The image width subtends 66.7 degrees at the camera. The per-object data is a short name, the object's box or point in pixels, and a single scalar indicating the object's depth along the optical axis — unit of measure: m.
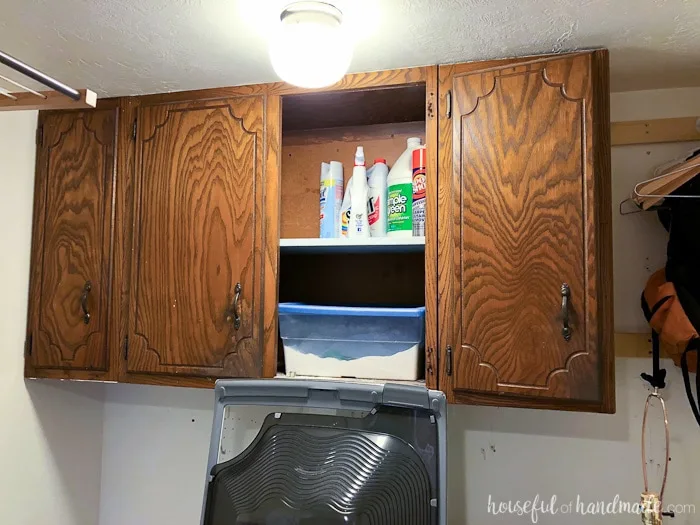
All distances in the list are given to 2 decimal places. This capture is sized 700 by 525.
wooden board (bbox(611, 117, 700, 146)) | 1.42
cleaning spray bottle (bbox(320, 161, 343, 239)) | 1.45
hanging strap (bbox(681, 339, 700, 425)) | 1.23
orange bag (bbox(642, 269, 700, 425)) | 1.23
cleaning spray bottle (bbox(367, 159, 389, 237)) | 1.40
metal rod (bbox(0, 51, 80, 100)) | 0.76
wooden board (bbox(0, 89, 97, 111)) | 0.87
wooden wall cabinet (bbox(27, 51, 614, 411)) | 1.15
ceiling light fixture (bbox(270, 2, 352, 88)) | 1.01
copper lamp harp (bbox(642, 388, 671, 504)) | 1.37
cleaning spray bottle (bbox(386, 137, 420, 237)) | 1.36
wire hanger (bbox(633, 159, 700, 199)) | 1.22
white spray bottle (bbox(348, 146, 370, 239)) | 1.39
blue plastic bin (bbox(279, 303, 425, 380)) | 1.27
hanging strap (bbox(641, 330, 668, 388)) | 1.36
